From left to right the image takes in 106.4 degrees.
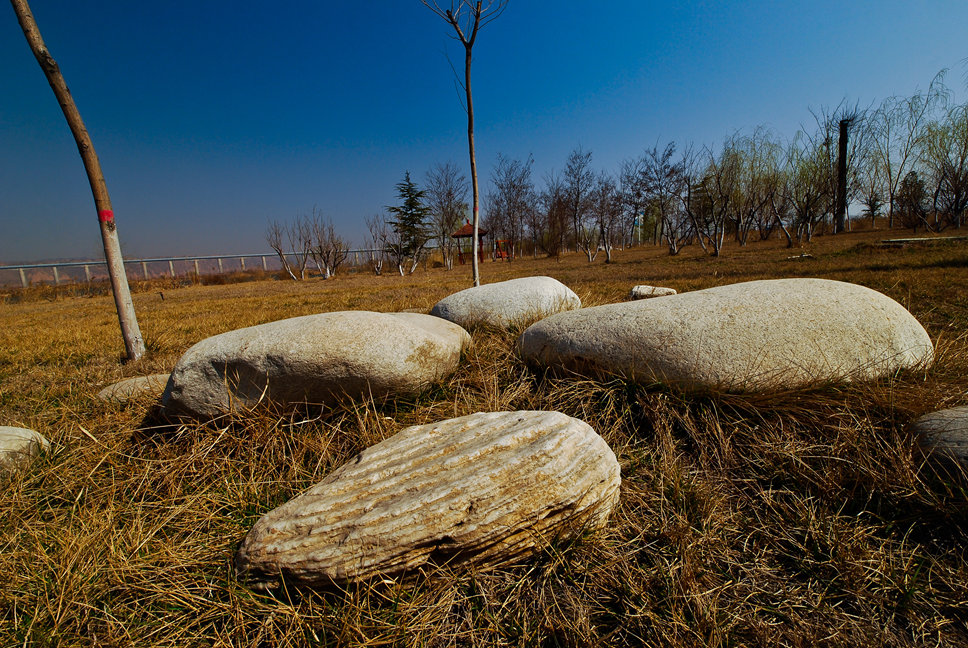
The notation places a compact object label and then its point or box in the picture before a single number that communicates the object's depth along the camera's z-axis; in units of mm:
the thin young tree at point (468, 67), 5049
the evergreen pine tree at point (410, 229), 24031
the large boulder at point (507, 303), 3322
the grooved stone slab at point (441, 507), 1102
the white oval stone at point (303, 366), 1865
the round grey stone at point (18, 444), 1720
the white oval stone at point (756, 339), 1767
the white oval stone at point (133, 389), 2365
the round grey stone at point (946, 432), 1302
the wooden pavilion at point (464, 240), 26934
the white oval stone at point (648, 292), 4746
